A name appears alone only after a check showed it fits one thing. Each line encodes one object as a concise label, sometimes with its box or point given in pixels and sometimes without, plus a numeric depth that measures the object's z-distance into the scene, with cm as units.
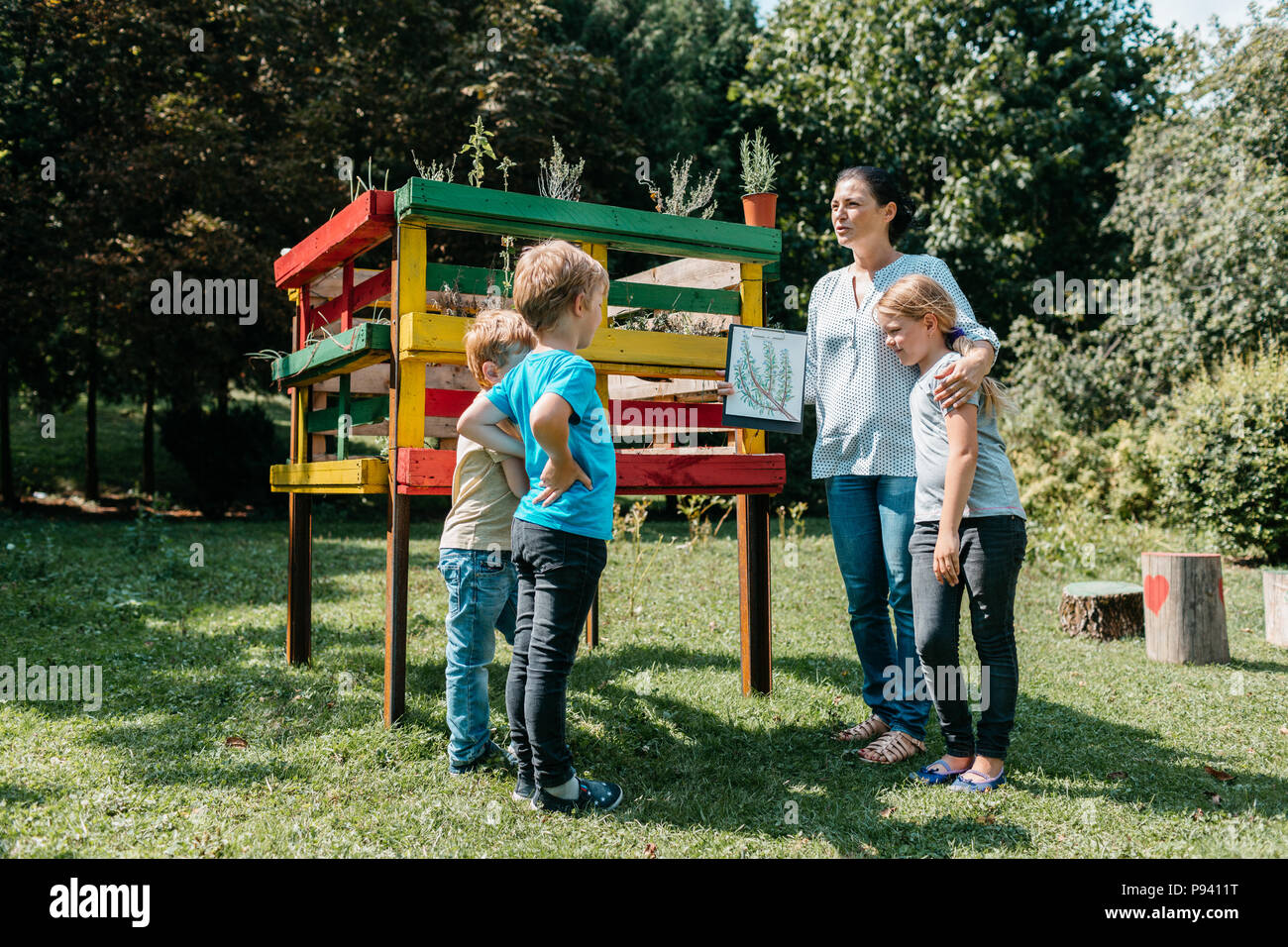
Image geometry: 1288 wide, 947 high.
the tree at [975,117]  1532
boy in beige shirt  339
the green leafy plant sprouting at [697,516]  868
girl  312
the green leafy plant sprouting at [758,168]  444
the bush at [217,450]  1507
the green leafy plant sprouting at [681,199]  458
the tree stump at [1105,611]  666
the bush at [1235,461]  1044
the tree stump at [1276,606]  640
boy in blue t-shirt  294
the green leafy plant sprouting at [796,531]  999
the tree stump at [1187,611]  589
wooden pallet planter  372
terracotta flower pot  452
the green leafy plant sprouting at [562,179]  441
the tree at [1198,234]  1248
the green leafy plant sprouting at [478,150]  409
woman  360
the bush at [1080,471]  1195
